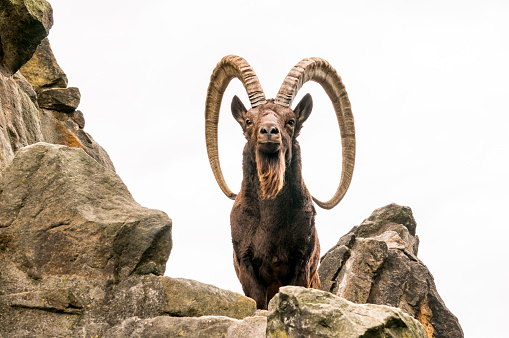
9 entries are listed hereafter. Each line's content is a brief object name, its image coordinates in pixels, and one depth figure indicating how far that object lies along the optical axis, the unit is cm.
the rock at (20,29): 1249
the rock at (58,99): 1945
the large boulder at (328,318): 662
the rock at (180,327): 809
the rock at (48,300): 825
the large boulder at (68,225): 870
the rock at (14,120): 1137
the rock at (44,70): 2018
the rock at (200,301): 874
